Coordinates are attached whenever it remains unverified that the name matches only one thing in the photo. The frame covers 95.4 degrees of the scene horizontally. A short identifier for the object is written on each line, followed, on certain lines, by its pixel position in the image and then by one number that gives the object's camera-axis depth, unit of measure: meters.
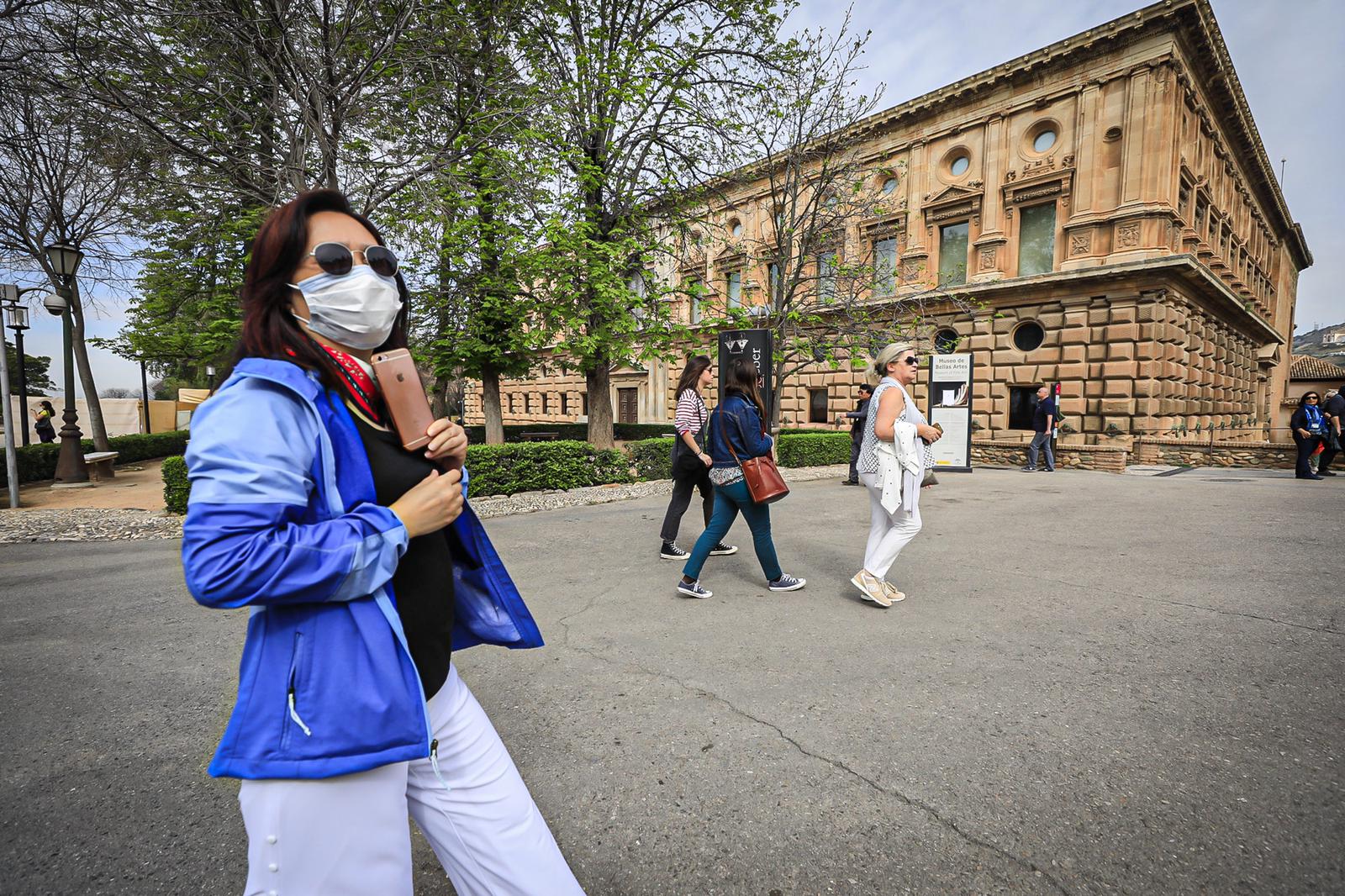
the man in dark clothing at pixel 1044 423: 15.65
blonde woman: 4.44
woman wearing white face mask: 1.07
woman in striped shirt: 6.03
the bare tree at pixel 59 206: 14.40
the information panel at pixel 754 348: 9.37
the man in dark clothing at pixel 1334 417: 12.15
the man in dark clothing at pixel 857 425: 9.97
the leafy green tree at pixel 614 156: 11.86
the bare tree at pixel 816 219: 13.94
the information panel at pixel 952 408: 11.30
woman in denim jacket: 4.65
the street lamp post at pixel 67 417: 12.20
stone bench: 13.59
